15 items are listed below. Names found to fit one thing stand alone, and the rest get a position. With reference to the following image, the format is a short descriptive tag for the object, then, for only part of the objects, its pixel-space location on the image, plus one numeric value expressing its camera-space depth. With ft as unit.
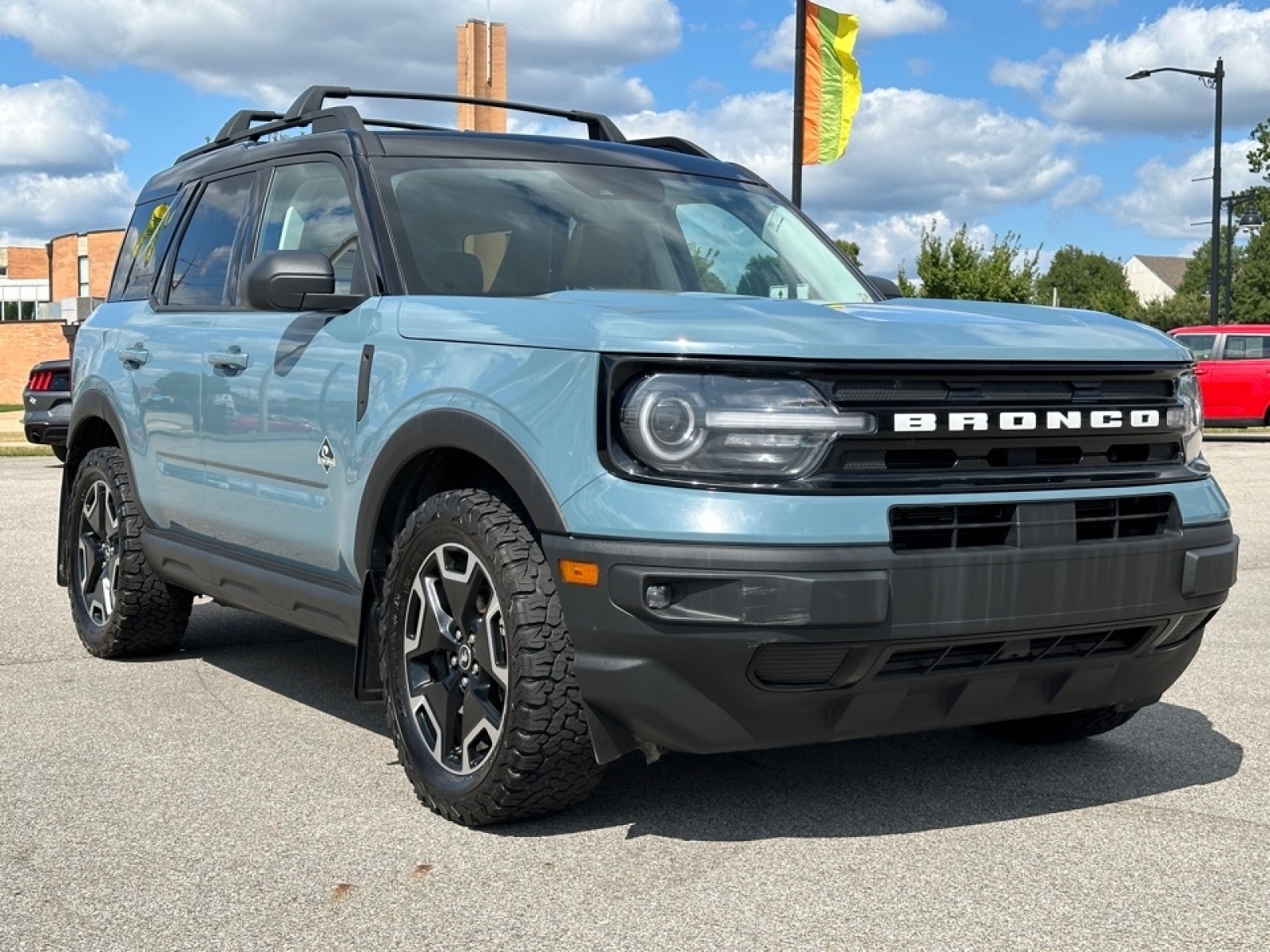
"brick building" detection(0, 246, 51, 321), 259.60
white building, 525.34
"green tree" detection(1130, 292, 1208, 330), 341.62
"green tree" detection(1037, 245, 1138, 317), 487.61
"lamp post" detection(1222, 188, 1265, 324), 191.89
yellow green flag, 50.93
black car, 59.36
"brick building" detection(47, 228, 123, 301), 219.20
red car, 83.15
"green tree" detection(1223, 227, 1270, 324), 244.01
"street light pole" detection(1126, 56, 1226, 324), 111.65
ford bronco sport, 12.53
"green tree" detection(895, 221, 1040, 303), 130.11
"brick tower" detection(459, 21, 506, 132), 127.02
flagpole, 49.83
